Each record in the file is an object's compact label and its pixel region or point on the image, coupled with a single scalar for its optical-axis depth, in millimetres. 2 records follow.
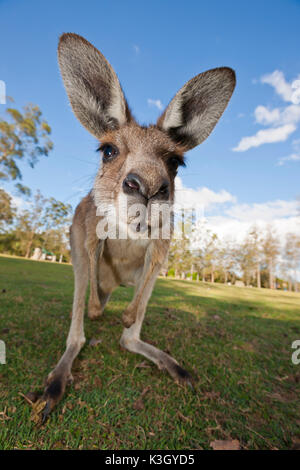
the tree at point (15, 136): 18906
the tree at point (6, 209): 21703
